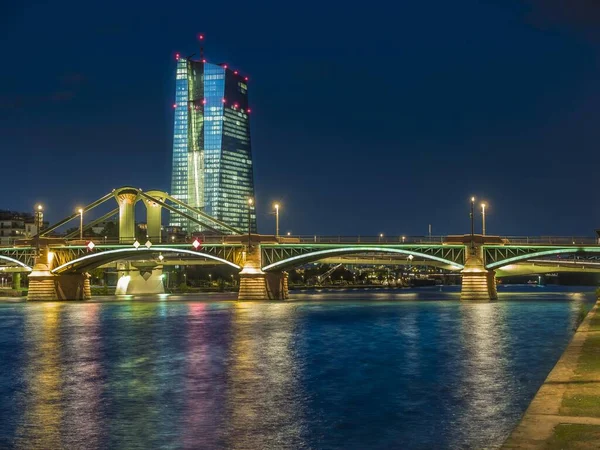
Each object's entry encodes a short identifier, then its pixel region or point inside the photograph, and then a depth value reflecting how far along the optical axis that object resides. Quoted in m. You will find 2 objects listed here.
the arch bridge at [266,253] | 100.69
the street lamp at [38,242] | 118.82
